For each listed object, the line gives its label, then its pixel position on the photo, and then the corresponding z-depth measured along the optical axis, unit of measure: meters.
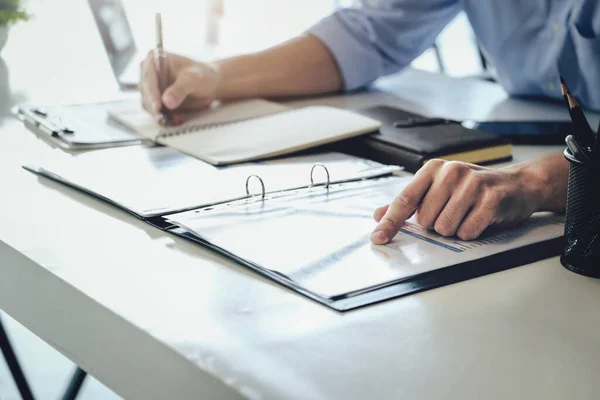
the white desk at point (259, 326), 1.03
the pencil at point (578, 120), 1.19
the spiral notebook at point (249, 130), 1.49
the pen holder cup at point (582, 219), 1.17
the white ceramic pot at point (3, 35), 2.06
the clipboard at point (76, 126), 1.53
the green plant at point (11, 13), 2.08
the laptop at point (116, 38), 1.95
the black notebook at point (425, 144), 1.46
